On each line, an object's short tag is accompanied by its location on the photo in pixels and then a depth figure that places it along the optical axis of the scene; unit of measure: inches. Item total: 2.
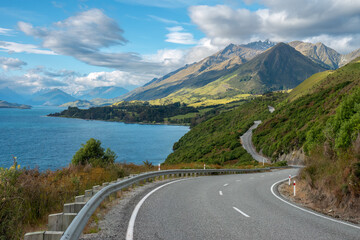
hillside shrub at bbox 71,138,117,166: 1078.4
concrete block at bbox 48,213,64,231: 195.3
